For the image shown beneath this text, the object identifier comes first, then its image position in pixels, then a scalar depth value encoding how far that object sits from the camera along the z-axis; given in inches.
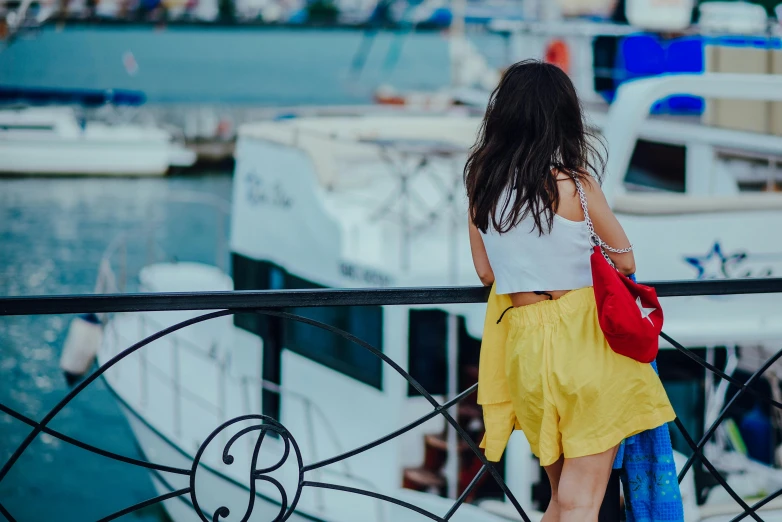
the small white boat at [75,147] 1482.5
